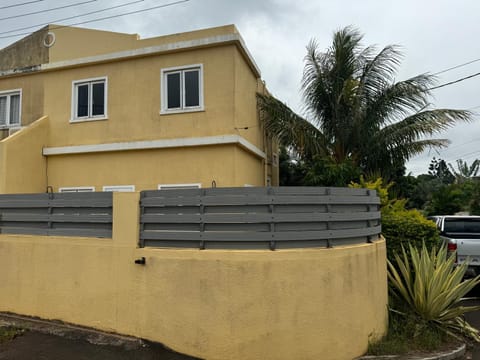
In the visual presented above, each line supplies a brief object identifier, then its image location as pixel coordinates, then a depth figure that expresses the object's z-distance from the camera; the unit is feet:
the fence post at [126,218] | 16.75
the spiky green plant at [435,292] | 18.72
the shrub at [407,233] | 24.71
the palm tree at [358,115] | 38.55
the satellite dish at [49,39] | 38.24
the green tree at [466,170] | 135.44
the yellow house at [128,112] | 31.58
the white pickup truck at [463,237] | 27.25
